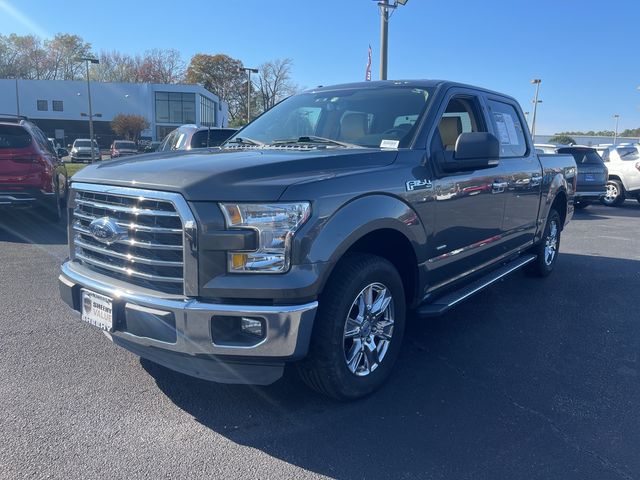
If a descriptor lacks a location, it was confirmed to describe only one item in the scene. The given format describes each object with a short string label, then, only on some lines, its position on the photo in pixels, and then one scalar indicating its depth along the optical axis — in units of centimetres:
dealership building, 5934
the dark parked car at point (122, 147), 3684
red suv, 796
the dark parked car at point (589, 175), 1360
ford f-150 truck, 261
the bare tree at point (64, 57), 8112
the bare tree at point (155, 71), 8025
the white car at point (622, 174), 1496
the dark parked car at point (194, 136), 927
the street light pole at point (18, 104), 5788
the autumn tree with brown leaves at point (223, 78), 7456
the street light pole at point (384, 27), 1248
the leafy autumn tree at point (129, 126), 5575
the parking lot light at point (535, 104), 4320
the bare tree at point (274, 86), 6569
